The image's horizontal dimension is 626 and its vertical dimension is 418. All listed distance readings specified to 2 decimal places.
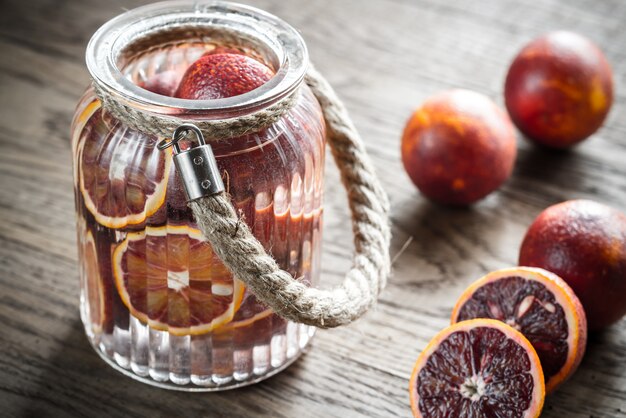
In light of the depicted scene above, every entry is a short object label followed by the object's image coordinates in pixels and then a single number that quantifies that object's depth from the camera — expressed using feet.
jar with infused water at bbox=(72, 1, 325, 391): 2.15
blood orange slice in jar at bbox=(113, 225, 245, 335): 2.20
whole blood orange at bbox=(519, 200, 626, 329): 2.47
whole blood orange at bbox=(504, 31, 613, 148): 3.17
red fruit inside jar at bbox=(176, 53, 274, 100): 2.17
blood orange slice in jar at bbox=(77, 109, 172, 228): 2.14
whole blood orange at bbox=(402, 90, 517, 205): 2.92
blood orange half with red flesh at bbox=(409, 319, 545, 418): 2.19
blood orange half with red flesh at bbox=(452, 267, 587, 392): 2.33
